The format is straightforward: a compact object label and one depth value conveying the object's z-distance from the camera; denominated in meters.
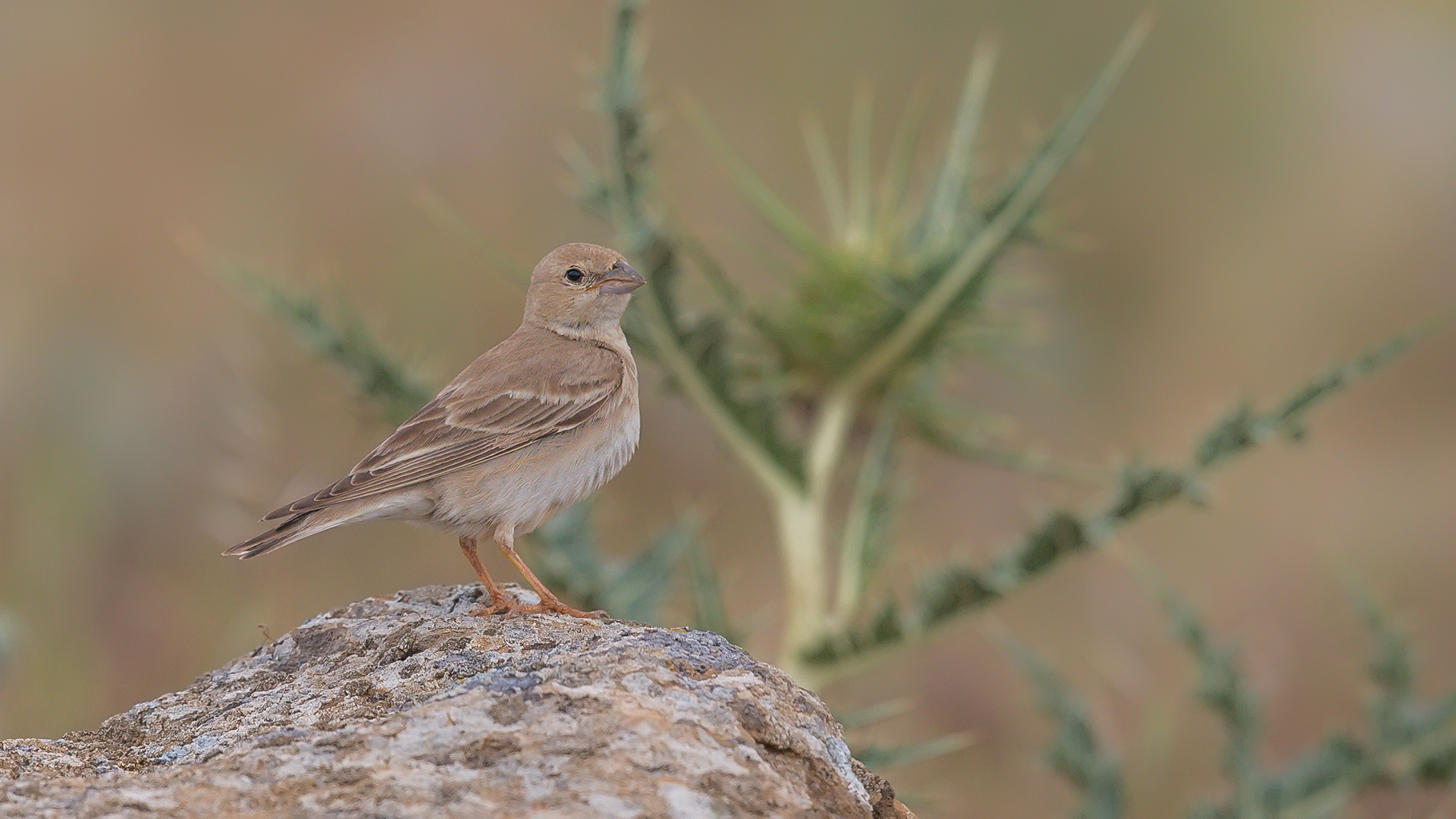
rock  4.54
